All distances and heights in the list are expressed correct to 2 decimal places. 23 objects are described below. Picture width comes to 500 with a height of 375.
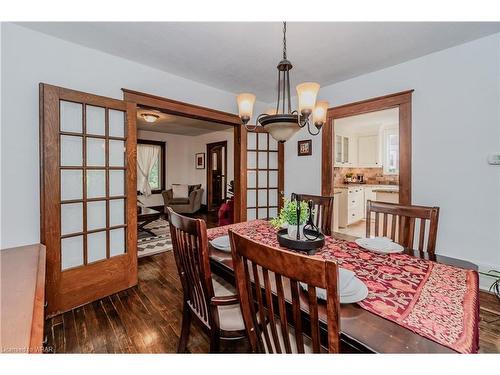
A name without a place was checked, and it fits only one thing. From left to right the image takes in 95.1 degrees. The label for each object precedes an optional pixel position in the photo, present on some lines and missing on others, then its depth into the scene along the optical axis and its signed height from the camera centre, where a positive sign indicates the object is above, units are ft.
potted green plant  4.73 -0.67
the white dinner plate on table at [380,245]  4.44 -1.25
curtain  22.18 +1.94
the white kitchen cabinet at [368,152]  18.95 +2.82
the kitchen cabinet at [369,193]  18.56 -0.68
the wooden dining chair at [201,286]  3.58 -1.79
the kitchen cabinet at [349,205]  16.15 -1.50
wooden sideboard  2.62 -1.72
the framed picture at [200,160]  24.12 +2.62
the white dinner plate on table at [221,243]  4.70 -1.27
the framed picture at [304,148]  11.55 +1.92
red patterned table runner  2.31 -1.42
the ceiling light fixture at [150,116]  14.29 +4.35
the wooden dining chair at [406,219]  4.96 -0.82
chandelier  4.72 +1.63
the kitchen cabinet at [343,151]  18.32 +2.83
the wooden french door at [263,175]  12.18 +0.54
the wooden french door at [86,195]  6.25 -0.32
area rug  11.35 -3.16
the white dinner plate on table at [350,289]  2.80 -1.35
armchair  21.21 -1.61
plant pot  4.86 -0.99
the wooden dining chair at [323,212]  6.94 -0.86
